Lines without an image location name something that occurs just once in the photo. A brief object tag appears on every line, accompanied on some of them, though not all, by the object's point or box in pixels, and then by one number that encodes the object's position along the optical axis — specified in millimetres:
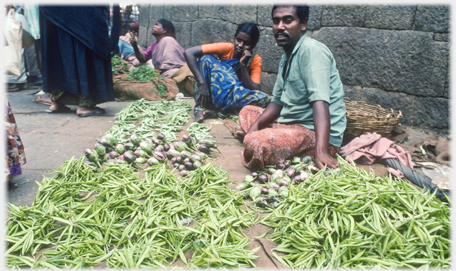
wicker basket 3143
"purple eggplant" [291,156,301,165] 2564
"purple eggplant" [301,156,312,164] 2515
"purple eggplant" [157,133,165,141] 3100
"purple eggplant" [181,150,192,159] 2672
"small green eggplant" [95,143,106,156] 2705
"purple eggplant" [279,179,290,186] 2211
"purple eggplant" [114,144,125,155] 2799
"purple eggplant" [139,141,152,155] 2773
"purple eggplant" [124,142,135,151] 2855
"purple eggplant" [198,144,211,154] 2918
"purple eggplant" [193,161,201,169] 2519
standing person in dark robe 4094
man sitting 2422
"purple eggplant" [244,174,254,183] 2330
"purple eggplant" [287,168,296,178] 2350
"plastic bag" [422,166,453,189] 2590
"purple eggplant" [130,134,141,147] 2924
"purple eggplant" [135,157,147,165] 2679
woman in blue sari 4023
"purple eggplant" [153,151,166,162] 2715
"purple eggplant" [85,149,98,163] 2523
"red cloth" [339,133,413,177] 2724
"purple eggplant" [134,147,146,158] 2730
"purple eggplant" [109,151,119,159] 2766
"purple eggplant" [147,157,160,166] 2572
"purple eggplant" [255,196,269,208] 2057
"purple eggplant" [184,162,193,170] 2559
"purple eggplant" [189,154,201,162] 2625
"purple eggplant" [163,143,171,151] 2929
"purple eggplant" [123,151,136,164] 2646
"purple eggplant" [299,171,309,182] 2203
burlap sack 5582
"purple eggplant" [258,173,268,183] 2359
